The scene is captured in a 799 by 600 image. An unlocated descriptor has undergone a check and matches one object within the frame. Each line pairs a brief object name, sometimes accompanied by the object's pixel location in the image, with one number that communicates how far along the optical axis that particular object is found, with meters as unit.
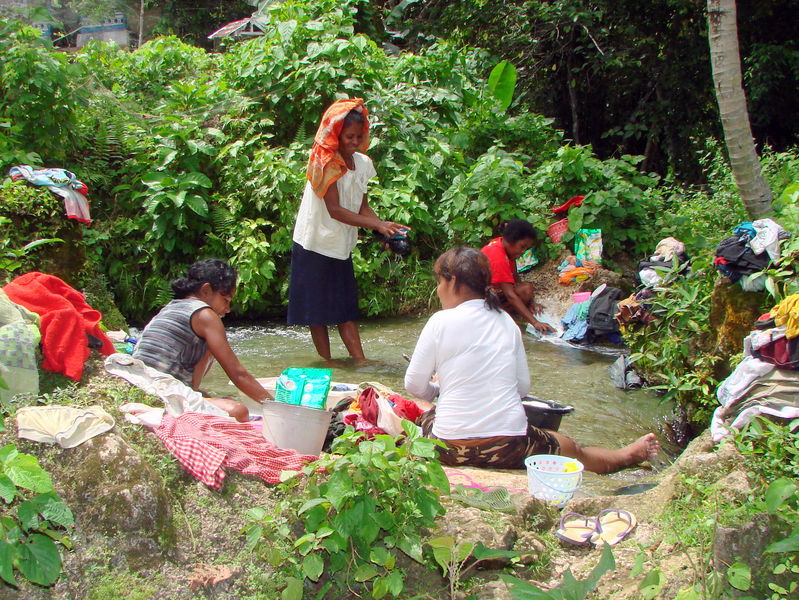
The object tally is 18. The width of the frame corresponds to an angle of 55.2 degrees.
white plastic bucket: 3.38
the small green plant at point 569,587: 2.24
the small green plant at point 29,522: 2.24
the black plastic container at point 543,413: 4.16
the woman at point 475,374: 3.66
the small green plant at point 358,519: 2.47
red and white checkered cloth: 2.84
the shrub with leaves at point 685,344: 4.64
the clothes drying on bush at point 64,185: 6.16
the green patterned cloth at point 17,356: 3.19
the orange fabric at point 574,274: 7.72
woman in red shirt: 6.77
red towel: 3.53
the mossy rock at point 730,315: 4.39
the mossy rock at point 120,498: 2.49
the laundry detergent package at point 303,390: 3.68
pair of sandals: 2.89
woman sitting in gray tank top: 4.08
